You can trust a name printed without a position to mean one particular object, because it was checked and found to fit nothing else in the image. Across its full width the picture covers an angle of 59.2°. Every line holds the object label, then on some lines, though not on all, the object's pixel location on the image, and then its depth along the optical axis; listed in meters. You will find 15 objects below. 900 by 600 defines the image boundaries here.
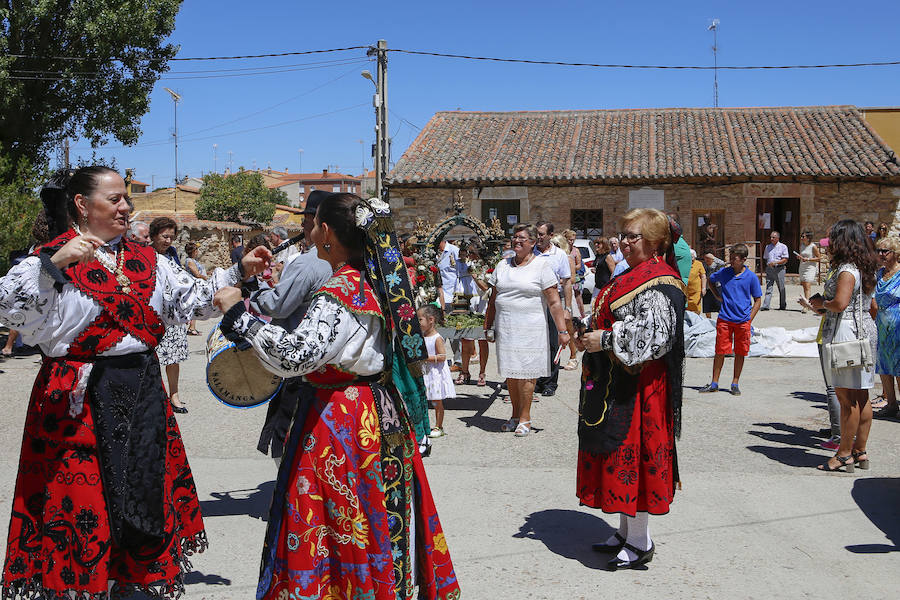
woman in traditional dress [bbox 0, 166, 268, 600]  3.02
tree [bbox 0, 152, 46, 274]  10.87
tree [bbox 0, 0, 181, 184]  15.37
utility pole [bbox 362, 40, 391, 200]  21.55
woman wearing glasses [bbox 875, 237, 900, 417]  6.26
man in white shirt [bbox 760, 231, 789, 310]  16.61
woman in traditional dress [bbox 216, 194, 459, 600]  2.70
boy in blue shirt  8.19
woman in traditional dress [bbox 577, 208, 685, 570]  3.87
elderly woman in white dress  6.60
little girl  6.58
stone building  21.70
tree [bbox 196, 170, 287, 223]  46.34
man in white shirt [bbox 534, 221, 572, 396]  8.45
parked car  18.57
